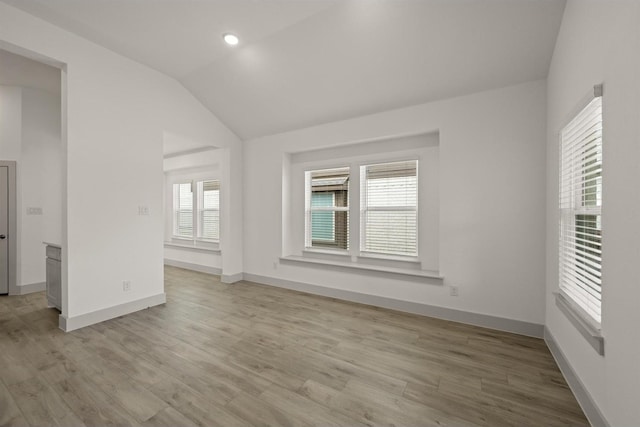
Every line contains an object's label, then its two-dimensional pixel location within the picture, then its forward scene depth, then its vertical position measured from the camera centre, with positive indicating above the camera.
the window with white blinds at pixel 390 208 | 3.95 +0.05
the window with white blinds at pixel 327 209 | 4.59 +0.04
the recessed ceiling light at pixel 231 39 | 3.21 +2.00
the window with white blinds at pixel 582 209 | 1.84 +0.02
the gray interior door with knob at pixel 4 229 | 4.38 -0.29
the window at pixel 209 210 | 6.20 +0.02
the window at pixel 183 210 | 6.70 +0.02
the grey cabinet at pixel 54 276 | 3.48 -0.83
